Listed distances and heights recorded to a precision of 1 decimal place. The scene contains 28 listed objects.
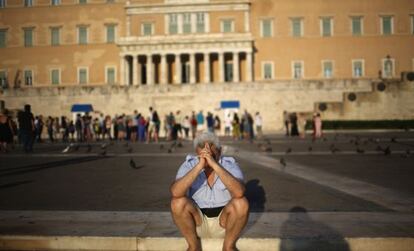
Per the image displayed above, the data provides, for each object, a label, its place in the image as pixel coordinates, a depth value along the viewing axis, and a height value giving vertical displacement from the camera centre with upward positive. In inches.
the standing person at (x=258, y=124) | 1065.5 +24.9
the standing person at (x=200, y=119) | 1106.5 +42.4
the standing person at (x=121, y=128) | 1043.3 +20.6
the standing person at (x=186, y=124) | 1120.2 +29.5
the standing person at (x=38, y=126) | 999.6 +28.1
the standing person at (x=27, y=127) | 661.9 +17.8
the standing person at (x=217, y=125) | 1233.4 +28.7
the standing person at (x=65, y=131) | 1061.8 +15.1
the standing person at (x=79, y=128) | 1024.4 +21.7
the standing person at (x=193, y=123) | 1048.4 +28.8
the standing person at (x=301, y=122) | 1147.6 +31.6
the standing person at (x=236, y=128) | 1018.7 +14.7
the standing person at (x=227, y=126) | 1197.1 +23.5
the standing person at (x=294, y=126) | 1068.5 +18.0
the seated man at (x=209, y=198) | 159.2 -26.4
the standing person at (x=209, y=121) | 1074.7 +35.4
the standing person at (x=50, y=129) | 1039.6 +19.3
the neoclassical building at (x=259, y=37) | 1973.4 +474.7
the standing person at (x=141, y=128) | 986.0 +18.4
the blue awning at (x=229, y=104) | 1382.9 +102.4
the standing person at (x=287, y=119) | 1079.8 +37.1
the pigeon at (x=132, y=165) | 440.1 -32.2
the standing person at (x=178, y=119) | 1075.3 +45.2
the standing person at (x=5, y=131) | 631.2 +10.8
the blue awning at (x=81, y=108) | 1428.4 +102.1
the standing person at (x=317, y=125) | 893.1 +16.5
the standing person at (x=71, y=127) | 1087.7 +26.0
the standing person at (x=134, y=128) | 1026.7 +19.4
